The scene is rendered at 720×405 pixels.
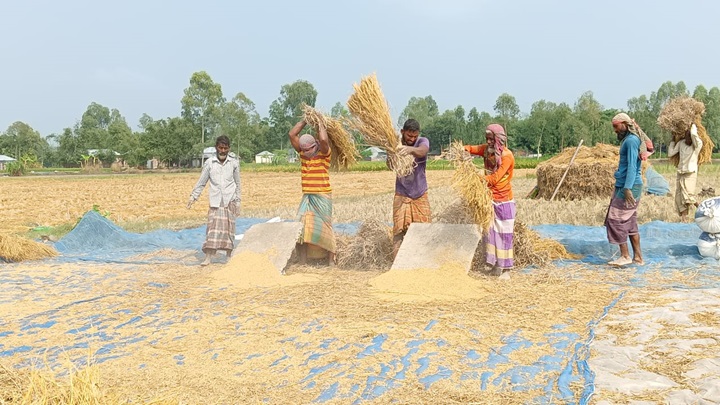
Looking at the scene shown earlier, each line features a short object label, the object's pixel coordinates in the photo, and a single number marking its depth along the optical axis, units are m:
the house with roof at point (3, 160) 69.62
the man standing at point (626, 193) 6.00
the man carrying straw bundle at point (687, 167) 8.33
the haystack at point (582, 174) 12.62
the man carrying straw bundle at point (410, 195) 5.97
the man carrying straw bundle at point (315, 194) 6.46
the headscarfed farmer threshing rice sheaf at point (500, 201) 5.71
